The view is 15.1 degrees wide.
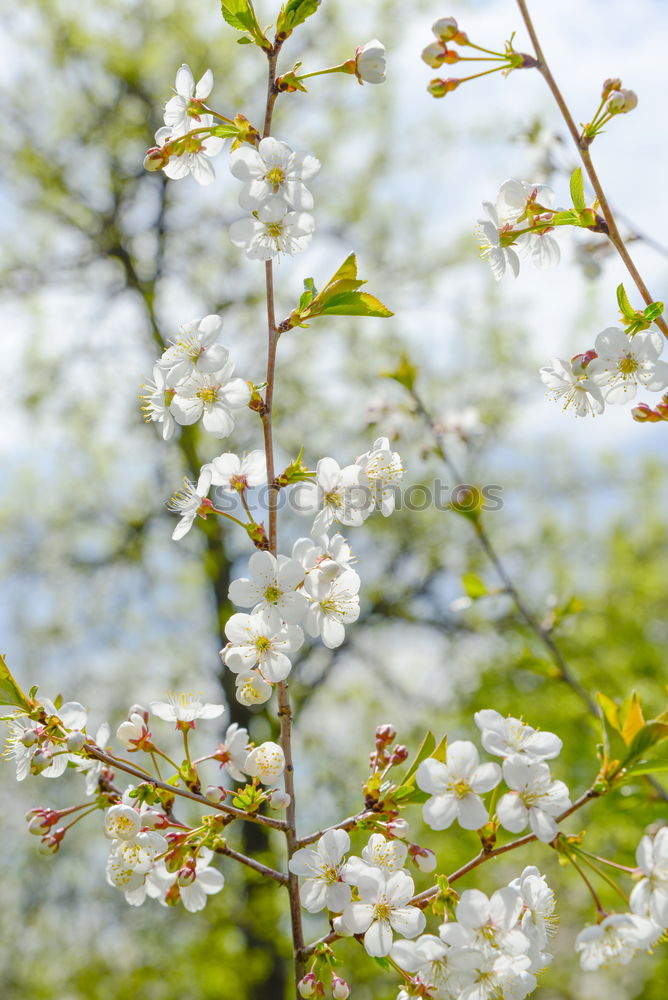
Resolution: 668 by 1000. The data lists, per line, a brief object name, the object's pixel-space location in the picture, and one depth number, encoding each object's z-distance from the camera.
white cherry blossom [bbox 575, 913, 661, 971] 0.77
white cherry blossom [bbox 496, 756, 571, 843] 0.76
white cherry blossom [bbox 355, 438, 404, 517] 0.83
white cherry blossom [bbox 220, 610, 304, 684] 0.80
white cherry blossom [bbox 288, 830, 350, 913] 0.78
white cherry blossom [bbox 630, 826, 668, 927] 0.77
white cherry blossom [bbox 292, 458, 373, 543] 0.82
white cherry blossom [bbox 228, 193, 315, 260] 0.81
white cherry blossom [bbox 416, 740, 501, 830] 0.77
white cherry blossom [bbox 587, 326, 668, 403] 0.81
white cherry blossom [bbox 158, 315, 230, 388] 0.82
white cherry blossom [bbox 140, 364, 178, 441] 0.84
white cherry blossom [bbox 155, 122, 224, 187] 0.84
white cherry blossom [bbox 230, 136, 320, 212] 0.81
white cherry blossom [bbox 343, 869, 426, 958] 0.77
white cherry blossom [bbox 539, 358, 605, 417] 0.83
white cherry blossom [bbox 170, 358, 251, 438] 0.82
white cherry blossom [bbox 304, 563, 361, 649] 0.80
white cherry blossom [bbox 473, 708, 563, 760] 0.77
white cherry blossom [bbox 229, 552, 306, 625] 0.79
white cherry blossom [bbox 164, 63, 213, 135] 0.84
